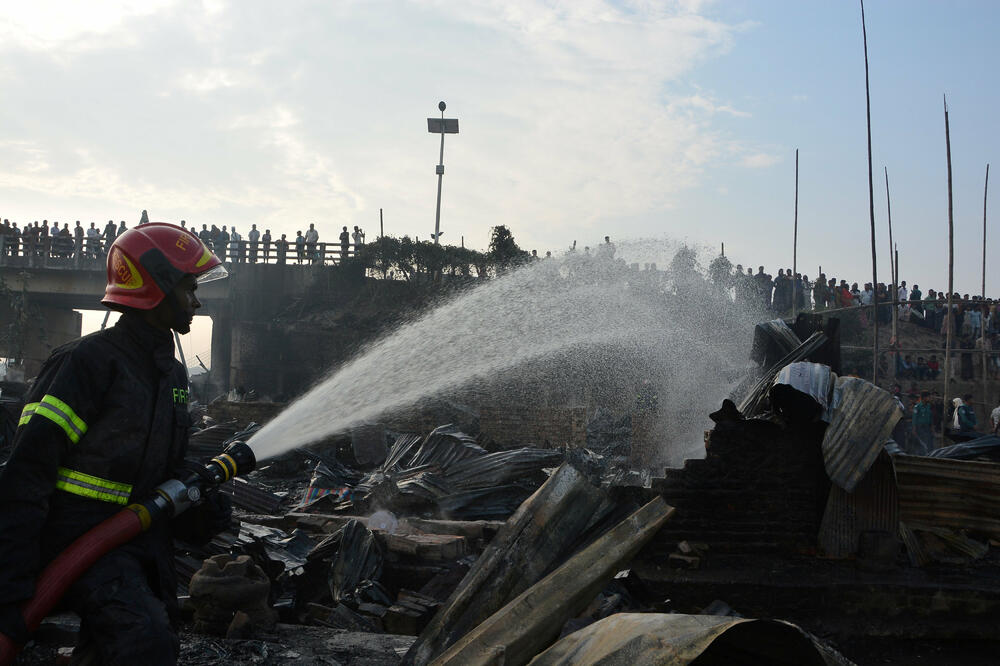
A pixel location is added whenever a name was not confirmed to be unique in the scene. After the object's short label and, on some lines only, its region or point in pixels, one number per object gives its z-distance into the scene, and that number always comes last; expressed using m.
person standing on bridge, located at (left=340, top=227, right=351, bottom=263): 28.77
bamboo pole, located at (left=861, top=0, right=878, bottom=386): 18.05
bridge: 28.09
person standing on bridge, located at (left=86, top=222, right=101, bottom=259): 28.50
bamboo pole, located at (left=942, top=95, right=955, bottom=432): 15.33
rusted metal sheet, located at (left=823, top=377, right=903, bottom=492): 5.05
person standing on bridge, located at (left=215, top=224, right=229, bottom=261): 28.81
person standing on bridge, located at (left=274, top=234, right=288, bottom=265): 29.20
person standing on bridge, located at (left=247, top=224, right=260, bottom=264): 28.91
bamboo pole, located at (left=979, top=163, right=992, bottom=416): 17.80
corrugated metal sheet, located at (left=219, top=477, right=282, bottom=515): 9.63
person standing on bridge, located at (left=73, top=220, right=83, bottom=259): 28.33
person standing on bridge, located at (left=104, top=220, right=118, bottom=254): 28.80
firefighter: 2.52
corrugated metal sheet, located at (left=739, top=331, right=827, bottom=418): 5.91
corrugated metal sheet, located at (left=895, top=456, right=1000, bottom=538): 5.40
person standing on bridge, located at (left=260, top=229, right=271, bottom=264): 29.08
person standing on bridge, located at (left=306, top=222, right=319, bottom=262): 29.22
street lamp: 26.89
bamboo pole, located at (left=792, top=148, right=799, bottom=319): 22.11
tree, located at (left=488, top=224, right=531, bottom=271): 26.36
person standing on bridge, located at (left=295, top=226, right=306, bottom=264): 29.27
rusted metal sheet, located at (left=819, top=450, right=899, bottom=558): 5.36
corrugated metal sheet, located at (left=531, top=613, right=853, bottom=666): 2.19
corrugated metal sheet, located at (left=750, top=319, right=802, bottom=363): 7.46
